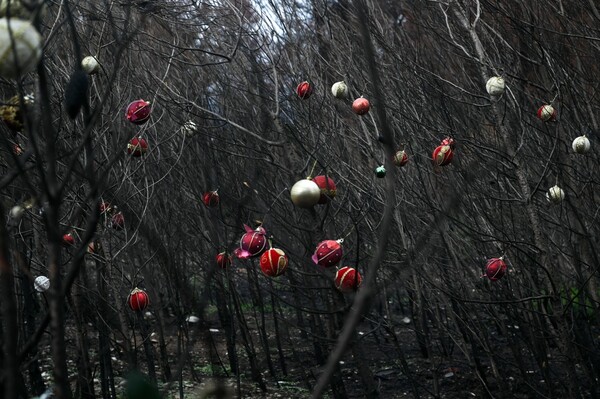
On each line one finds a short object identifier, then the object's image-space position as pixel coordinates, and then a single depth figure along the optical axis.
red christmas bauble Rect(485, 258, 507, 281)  4.23
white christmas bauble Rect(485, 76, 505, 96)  4.02
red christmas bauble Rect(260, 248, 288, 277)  3.84
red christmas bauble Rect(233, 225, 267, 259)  3.85
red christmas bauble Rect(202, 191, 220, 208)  4.92
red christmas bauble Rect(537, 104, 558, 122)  4.29
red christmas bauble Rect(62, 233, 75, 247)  4.53
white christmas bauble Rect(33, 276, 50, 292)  3.75
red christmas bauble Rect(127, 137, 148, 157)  4.55
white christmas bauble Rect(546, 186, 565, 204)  4.23
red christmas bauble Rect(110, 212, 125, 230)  5.29
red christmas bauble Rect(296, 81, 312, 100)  4.91
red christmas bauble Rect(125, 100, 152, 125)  4.06
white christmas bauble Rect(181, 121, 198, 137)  5.35
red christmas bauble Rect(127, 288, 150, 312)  4.73
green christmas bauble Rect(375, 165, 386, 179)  4.26
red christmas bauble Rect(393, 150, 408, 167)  4.54
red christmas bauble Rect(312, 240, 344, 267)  3.69
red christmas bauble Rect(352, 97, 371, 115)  4.55
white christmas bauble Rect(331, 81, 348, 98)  4.82
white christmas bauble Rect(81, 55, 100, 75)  3.67
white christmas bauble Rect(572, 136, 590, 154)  4.31
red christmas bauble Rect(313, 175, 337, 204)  3.79
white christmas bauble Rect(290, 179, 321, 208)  3.31
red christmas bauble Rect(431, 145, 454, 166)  4.31
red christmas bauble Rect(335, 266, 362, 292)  3.79
